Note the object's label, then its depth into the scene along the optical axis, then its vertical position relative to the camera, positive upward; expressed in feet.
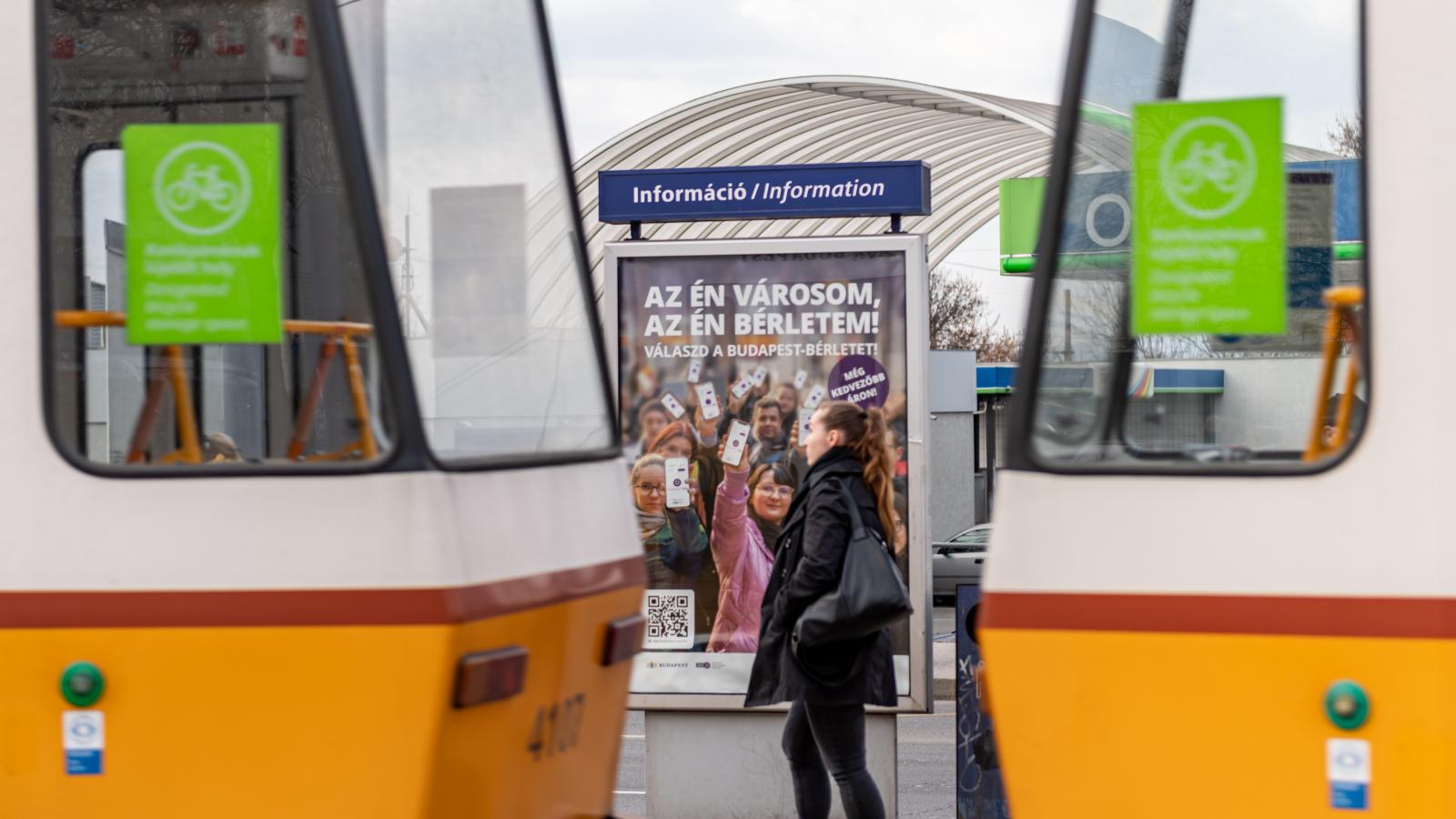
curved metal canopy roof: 107.76 +15.83
